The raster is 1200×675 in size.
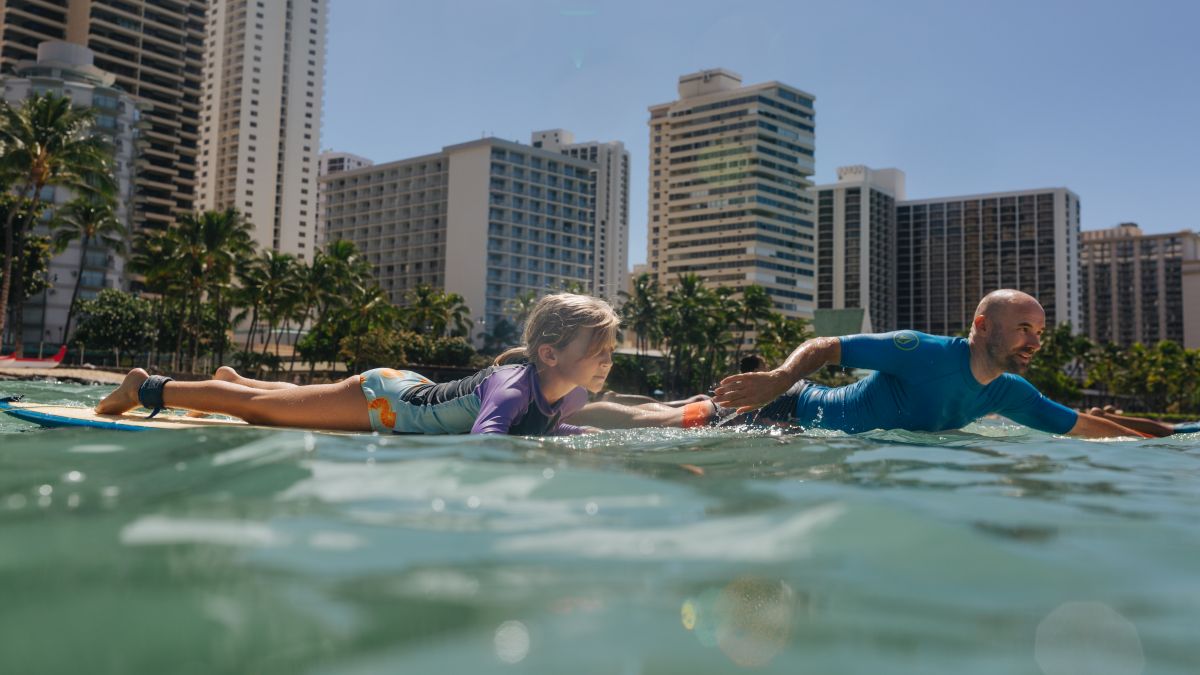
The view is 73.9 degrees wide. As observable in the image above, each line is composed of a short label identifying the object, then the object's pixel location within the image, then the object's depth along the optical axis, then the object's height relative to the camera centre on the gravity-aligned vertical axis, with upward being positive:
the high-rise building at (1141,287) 134.88 +16.04
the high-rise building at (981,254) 119.88 +18.88
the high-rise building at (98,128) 67.31 +19.34
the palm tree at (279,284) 47.62 +4.48
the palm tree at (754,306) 62.28 +4.99
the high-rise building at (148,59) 82.62 +31.41
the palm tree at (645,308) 60.88 +4.47
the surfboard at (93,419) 3.94 -0.35
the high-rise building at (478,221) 102.19 +19.30
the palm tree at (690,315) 58.97 +3.95
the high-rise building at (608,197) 124.62 +28.71
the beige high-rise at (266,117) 117.56 +36.23
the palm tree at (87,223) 47.67 +8.38
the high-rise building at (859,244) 125.69 +20.52
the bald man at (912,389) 4.88 -0.11
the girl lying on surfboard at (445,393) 4.28 -0.19
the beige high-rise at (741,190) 114.88 +26.45
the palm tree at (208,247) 41.12 +5.80
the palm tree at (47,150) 27.08 +7.10
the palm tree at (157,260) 41.17 +5.00
